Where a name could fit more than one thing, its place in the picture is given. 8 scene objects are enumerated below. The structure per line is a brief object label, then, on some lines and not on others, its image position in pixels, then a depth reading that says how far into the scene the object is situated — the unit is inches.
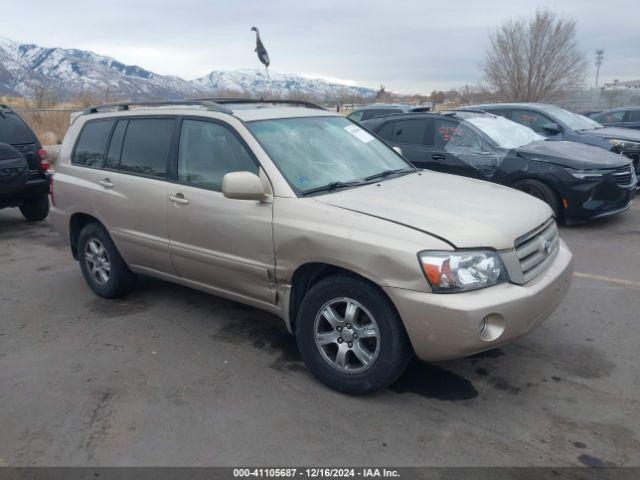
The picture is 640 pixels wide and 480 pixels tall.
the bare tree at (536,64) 985.5
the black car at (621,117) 544.0
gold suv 118.1
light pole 2130.9
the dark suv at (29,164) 315.3
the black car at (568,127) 370.3
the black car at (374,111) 581.5
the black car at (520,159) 284.0
